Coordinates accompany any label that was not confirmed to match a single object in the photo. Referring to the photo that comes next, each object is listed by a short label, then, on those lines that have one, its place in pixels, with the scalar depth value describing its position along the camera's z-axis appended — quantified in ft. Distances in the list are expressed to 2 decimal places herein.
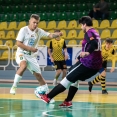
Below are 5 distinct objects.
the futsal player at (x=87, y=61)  33.55
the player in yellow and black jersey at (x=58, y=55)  60.08
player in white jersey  39.37
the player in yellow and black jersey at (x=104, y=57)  50.39
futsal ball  36.37
